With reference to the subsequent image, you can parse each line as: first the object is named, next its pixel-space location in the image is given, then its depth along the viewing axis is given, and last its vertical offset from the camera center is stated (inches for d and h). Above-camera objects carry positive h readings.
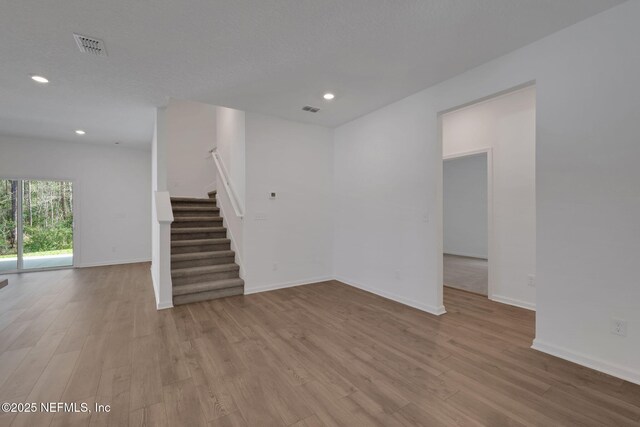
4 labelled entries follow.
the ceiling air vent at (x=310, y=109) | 162.9 +61.8
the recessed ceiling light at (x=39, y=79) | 122.4 +59.9
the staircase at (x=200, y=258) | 159.8 -28.9
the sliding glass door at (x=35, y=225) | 220.1 -9.3
